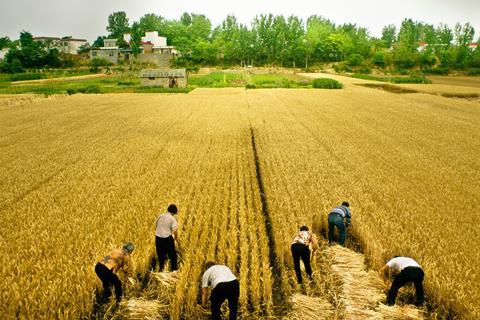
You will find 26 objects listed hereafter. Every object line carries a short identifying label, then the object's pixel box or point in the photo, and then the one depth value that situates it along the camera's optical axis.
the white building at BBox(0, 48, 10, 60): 117.64
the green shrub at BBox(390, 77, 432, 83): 62.27
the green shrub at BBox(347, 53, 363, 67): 97.44
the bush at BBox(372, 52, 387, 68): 96.62
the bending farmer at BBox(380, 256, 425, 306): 5.67
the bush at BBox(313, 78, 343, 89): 55.72
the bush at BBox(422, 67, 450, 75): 85.00
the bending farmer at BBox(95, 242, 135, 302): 5.91
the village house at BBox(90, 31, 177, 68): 97.12
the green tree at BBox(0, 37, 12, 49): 131.32
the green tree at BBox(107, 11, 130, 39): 147.25
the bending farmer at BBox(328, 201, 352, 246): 7.78
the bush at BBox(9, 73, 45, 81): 68.63
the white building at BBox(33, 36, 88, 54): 123.64
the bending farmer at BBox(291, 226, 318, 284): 6.56
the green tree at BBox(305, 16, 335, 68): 104.25
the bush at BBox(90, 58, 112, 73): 85.19
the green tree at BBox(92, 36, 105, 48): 125.28
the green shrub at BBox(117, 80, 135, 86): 60.78
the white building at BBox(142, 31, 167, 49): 109.25
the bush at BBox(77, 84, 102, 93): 51.59
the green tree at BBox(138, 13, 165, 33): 140.86
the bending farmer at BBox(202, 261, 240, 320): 5.24
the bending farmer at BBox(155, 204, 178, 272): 6.84
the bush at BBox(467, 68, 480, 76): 80.57
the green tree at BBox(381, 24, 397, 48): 168.88
